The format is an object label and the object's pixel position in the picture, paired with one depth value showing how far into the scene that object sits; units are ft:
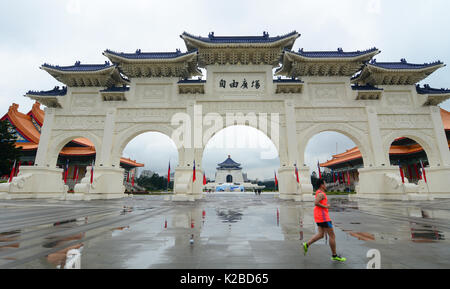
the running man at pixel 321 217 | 9.52
